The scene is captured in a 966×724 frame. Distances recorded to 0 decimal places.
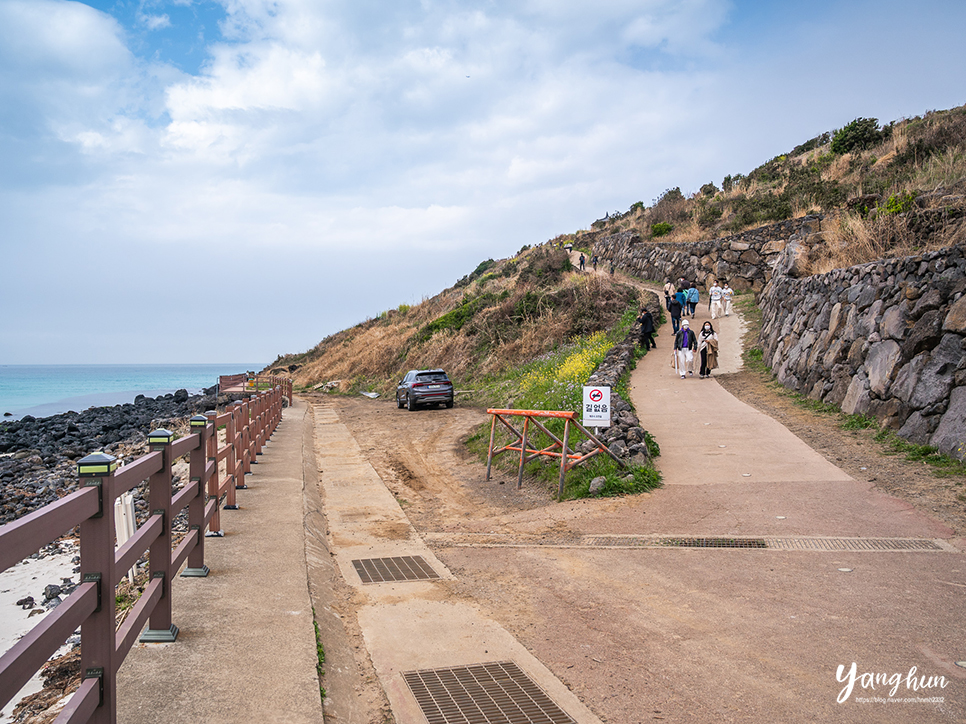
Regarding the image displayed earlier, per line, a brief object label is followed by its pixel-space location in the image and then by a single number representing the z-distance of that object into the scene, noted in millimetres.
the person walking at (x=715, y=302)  28156
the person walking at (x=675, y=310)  24359
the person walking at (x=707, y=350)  18891
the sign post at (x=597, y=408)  10953
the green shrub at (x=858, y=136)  32138
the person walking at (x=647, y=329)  23594
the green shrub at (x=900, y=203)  15773
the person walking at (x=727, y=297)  28811
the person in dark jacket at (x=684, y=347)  18859
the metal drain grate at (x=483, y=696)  3967
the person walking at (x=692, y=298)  28031
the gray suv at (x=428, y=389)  24406
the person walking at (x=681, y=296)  25545
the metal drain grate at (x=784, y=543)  7254
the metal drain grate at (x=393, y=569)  6859
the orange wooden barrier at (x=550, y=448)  10841
